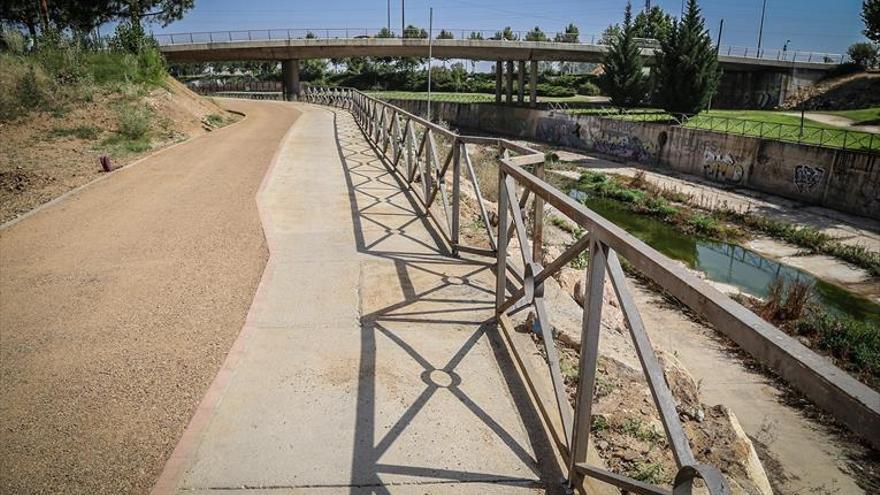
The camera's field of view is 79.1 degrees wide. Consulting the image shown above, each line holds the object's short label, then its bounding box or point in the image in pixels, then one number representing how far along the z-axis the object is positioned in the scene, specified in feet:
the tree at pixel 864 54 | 161.99
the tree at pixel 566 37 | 186.22
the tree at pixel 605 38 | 185.39
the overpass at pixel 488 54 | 155.33
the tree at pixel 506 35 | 175.48
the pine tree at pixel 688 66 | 112.47
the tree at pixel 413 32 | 251.56
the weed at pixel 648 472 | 9.01
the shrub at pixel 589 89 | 229.66
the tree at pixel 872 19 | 115.65
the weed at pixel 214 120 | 65.57
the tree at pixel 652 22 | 225.62
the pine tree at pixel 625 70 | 132.67
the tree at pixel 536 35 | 208.54
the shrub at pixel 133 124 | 48.93
